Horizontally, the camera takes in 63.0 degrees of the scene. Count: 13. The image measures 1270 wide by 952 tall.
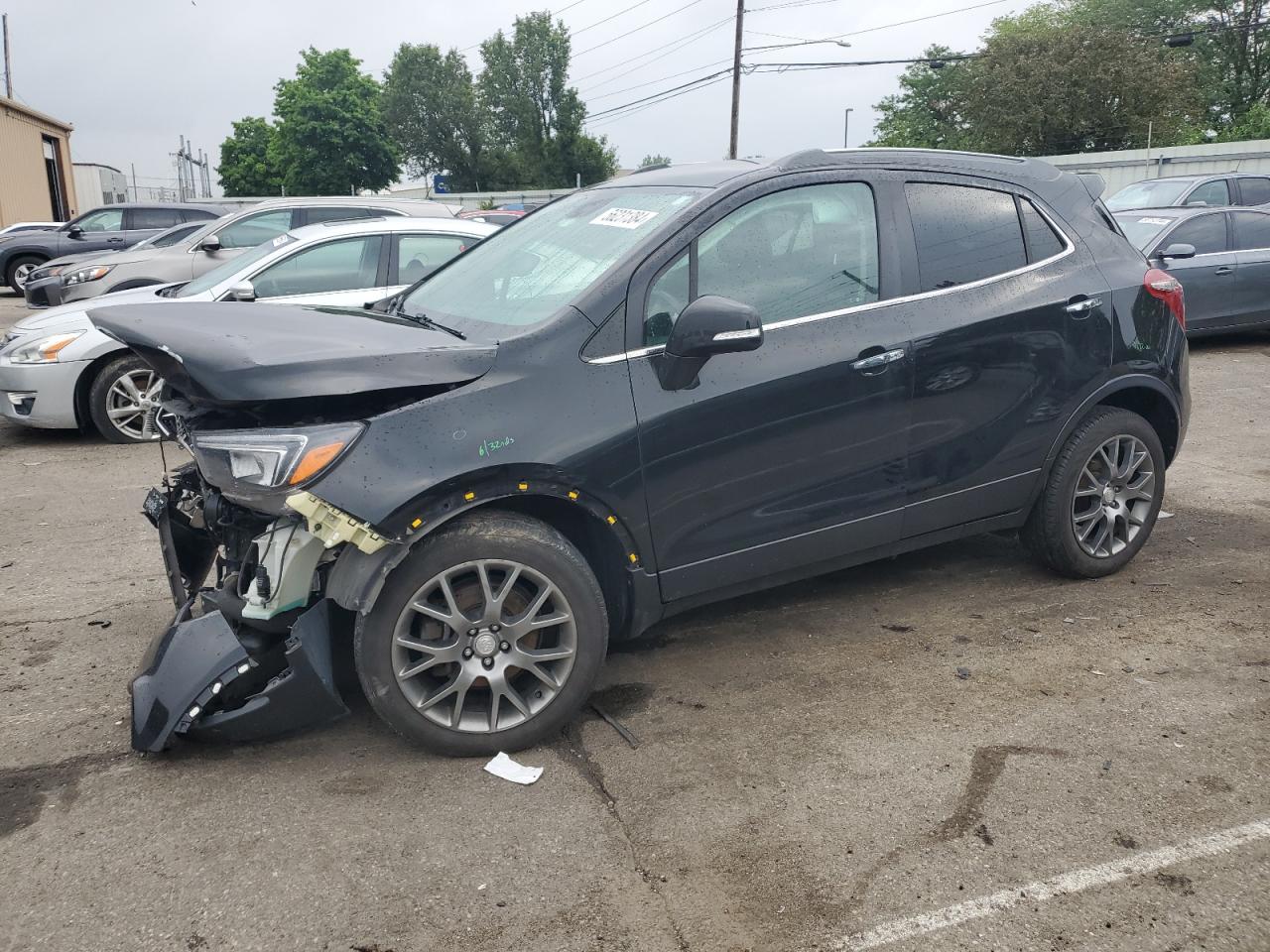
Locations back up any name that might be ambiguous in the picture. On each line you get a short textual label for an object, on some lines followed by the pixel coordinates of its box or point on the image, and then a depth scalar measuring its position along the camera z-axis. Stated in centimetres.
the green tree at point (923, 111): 6121
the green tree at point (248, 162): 7612
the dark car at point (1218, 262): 1123
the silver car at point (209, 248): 1047
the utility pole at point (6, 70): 5435
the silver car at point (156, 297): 747
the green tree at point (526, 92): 9238
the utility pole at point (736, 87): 3653
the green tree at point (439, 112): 9469
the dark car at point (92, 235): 1872
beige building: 3105
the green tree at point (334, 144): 6184
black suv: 312
